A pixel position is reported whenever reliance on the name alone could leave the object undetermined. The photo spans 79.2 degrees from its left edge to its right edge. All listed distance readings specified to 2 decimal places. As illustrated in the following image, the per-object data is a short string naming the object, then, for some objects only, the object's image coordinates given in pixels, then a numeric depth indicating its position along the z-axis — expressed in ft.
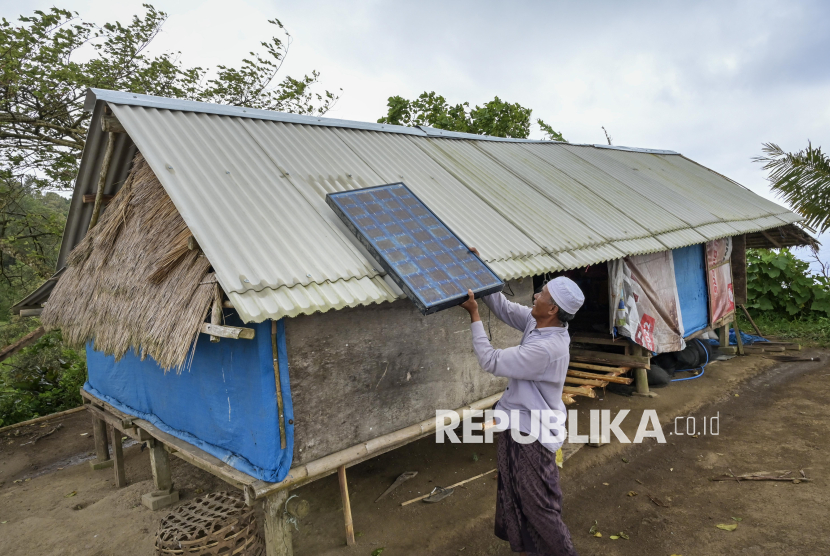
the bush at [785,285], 40.57
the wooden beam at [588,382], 21.15
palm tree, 34.83
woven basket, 11.51
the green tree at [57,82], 32.01
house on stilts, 11.30
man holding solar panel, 10.38
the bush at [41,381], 30.14
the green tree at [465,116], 54.13
